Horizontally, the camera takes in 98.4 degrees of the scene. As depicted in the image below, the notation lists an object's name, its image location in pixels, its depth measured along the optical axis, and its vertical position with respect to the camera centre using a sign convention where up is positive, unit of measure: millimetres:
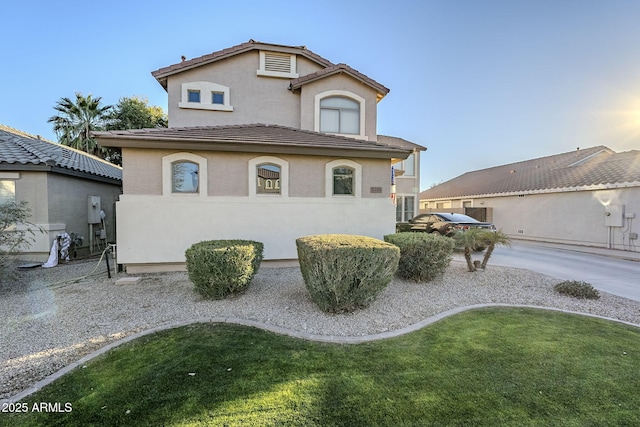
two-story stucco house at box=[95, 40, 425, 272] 8133 +1118
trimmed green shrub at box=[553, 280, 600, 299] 6328 -1908
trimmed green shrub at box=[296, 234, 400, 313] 5043 -1179
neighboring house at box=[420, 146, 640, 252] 13219 +613
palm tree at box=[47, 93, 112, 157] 24109 +7727
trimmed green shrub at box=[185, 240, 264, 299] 5703 -1242
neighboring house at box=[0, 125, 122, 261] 9812 +843
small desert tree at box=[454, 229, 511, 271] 7730 -862
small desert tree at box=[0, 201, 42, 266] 6875 -308
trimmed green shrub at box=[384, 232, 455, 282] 6992 -1204
